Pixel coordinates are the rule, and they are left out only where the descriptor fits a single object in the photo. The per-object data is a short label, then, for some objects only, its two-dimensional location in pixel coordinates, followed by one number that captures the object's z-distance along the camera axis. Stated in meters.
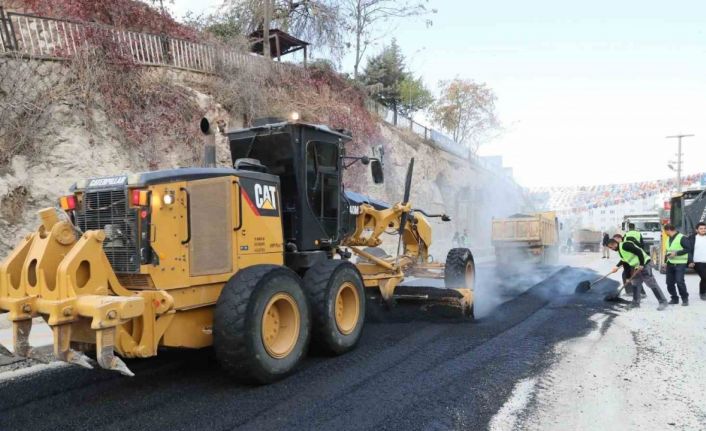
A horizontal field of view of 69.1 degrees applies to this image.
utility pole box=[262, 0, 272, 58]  21.45
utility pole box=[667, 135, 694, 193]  49.22
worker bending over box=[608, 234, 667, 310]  9.35
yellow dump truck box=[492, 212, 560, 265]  19.89
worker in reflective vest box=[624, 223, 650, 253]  9.98
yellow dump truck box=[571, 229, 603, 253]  38.62
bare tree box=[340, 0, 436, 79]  30.39
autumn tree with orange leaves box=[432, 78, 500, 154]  43.91
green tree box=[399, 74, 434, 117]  36.22
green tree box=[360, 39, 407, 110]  35.06
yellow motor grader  4.24
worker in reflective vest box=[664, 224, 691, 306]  9.61
